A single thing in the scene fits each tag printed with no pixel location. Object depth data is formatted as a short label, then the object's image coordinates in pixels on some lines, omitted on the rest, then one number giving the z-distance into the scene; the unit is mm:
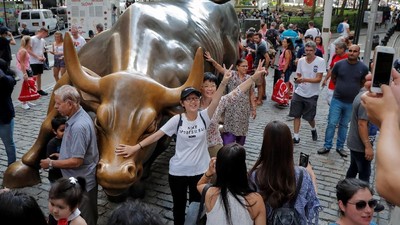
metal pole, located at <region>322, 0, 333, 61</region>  15288
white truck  15914
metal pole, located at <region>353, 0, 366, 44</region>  13156
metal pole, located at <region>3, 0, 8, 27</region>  27123
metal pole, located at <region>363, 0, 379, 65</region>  10273
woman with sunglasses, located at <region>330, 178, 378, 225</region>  2842
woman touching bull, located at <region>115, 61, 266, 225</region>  4102
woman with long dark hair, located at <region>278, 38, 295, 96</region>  10525
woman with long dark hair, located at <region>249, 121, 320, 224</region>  2949
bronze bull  4230
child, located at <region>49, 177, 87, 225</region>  2916
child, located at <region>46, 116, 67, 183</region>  4320
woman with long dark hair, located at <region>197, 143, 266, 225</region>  2785
